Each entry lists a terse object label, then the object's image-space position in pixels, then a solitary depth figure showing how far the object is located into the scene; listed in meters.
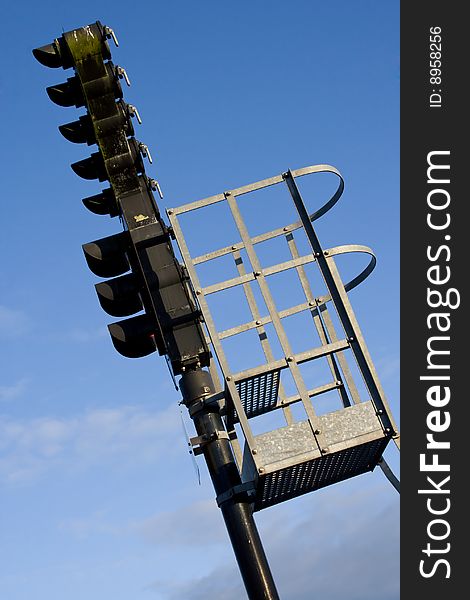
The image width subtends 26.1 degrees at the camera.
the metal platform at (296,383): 9.65
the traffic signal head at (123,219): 10.86
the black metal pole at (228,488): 9.88
